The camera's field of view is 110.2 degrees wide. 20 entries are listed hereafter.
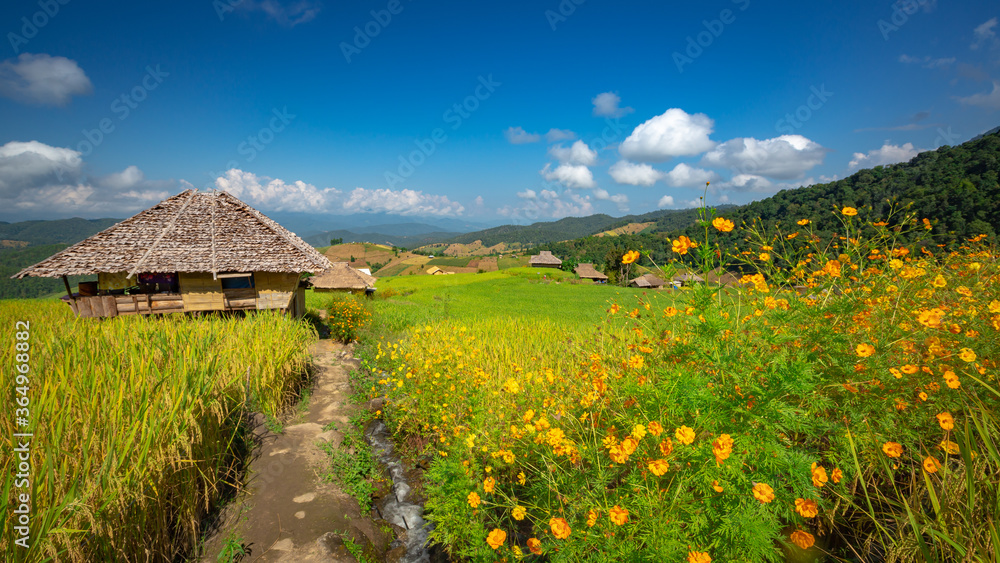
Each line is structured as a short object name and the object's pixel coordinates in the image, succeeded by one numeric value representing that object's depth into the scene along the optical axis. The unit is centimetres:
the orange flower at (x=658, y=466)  179
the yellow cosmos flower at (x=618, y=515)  181
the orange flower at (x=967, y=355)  185
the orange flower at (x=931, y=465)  169
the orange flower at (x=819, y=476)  171
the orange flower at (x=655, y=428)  199
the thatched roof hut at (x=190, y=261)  917
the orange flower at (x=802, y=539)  175
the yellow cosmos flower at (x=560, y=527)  184
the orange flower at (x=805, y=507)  172
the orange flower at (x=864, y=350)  185
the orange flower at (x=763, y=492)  165
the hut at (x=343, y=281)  2673
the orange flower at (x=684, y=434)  176
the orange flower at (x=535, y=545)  215
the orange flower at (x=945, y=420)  177
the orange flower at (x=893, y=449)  178
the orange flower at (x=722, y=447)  172
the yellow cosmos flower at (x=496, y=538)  210
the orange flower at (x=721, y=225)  227
